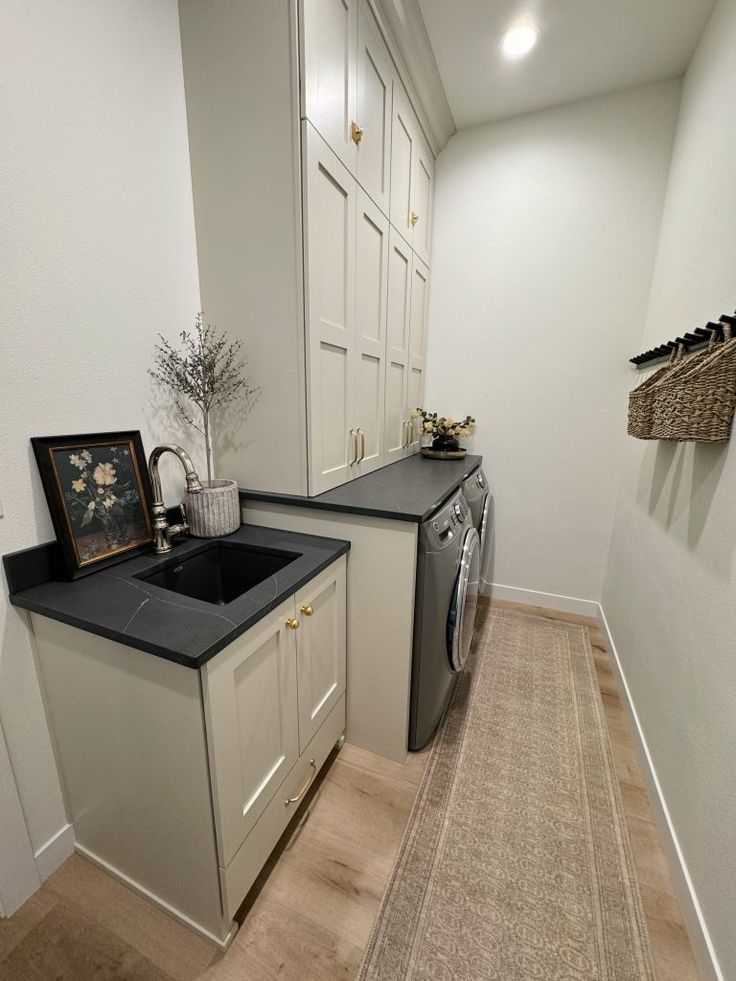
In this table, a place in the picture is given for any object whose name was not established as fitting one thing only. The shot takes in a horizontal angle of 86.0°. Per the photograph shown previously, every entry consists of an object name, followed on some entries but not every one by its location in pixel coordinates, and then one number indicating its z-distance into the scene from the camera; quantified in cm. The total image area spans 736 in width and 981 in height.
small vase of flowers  236
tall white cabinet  119
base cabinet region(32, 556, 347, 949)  84
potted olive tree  131
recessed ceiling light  166
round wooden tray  234
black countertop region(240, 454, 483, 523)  130
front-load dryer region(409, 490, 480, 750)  132
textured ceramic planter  132
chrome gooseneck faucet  120
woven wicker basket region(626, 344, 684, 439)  142
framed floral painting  102
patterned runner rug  97
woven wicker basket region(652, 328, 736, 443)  103
